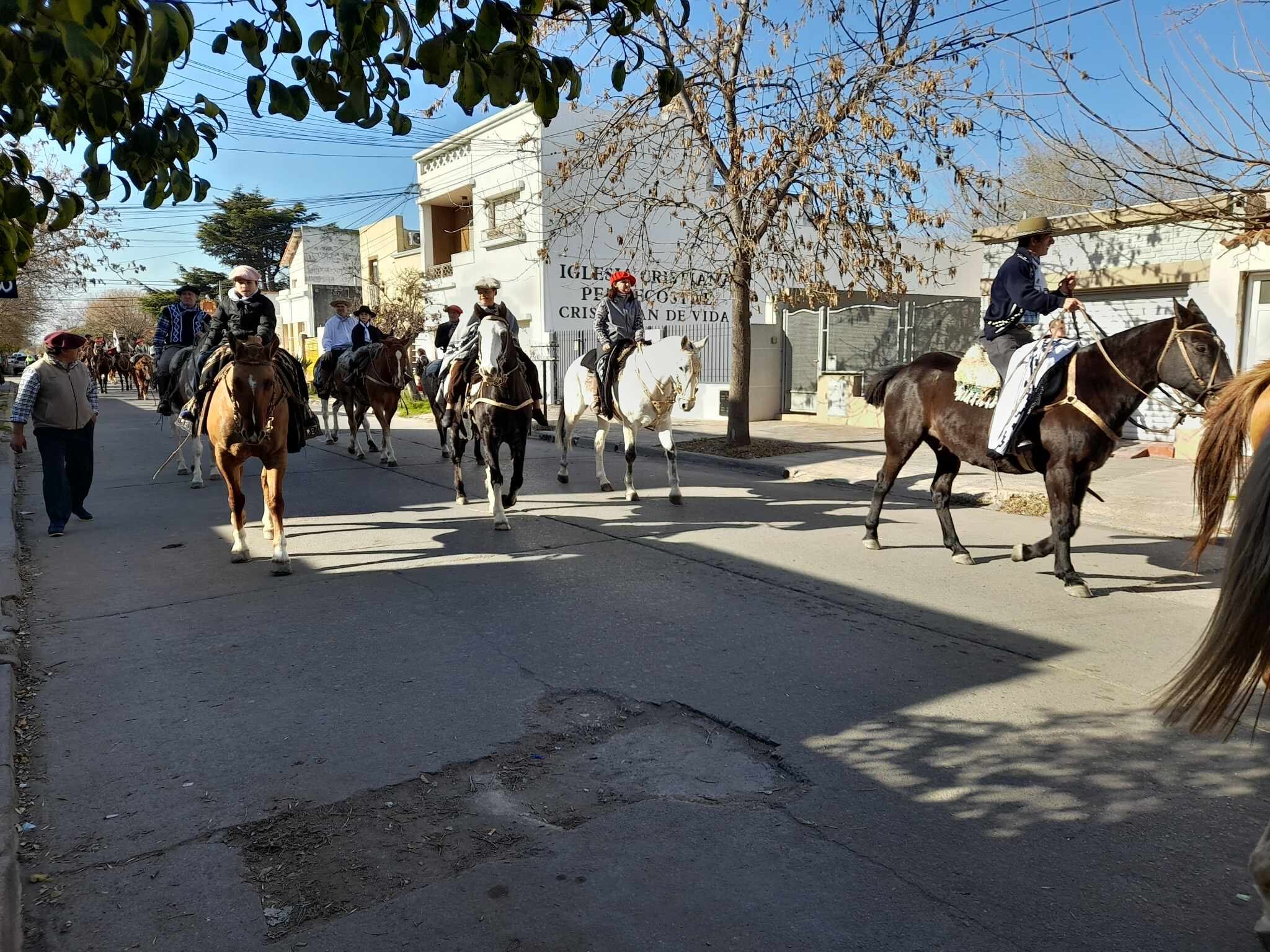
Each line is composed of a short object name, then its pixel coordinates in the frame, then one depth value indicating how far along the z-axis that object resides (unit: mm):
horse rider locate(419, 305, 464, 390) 10727
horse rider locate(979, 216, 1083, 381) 6758
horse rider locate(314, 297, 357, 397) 15625
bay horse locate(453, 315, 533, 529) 8516
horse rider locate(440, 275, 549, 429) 8945
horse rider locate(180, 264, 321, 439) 7711
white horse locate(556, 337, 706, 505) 9883
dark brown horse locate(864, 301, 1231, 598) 5879
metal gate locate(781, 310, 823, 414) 19391
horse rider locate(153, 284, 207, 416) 12008
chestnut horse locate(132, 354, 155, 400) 32062
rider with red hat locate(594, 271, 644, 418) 10156
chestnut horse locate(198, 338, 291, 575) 7039
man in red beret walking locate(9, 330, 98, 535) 8648
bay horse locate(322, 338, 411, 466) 13703
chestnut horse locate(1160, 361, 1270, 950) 2471
